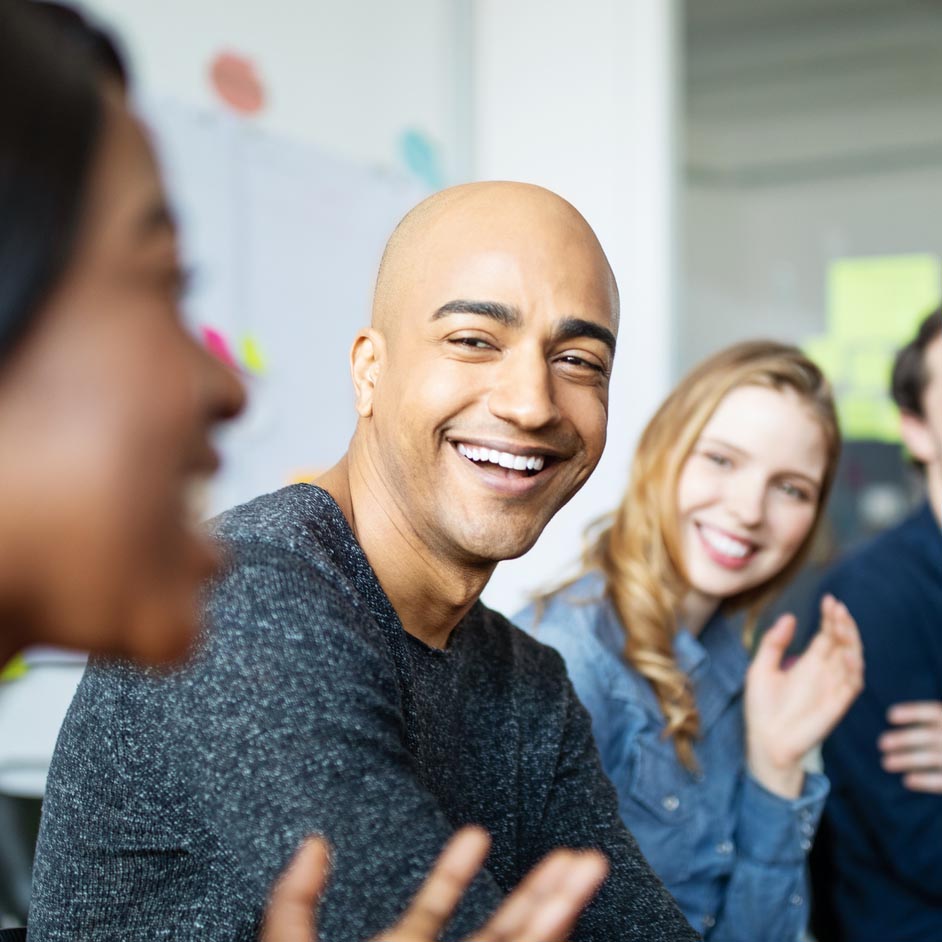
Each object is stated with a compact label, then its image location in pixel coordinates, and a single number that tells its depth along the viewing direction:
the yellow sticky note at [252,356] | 2.73
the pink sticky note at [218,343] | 2.62
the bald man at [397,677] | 0.83
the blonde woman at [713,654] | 1.73
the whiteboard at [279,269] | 2.64
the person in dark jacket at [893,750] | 1.94
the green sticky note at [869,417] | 3.78
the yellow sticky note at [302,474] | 2.88
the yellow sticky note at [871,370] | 3.78
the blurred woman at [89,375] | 0.50
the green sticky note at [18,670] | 2.25
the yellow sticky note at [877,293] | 3.83
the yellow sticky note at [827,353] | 3.86
